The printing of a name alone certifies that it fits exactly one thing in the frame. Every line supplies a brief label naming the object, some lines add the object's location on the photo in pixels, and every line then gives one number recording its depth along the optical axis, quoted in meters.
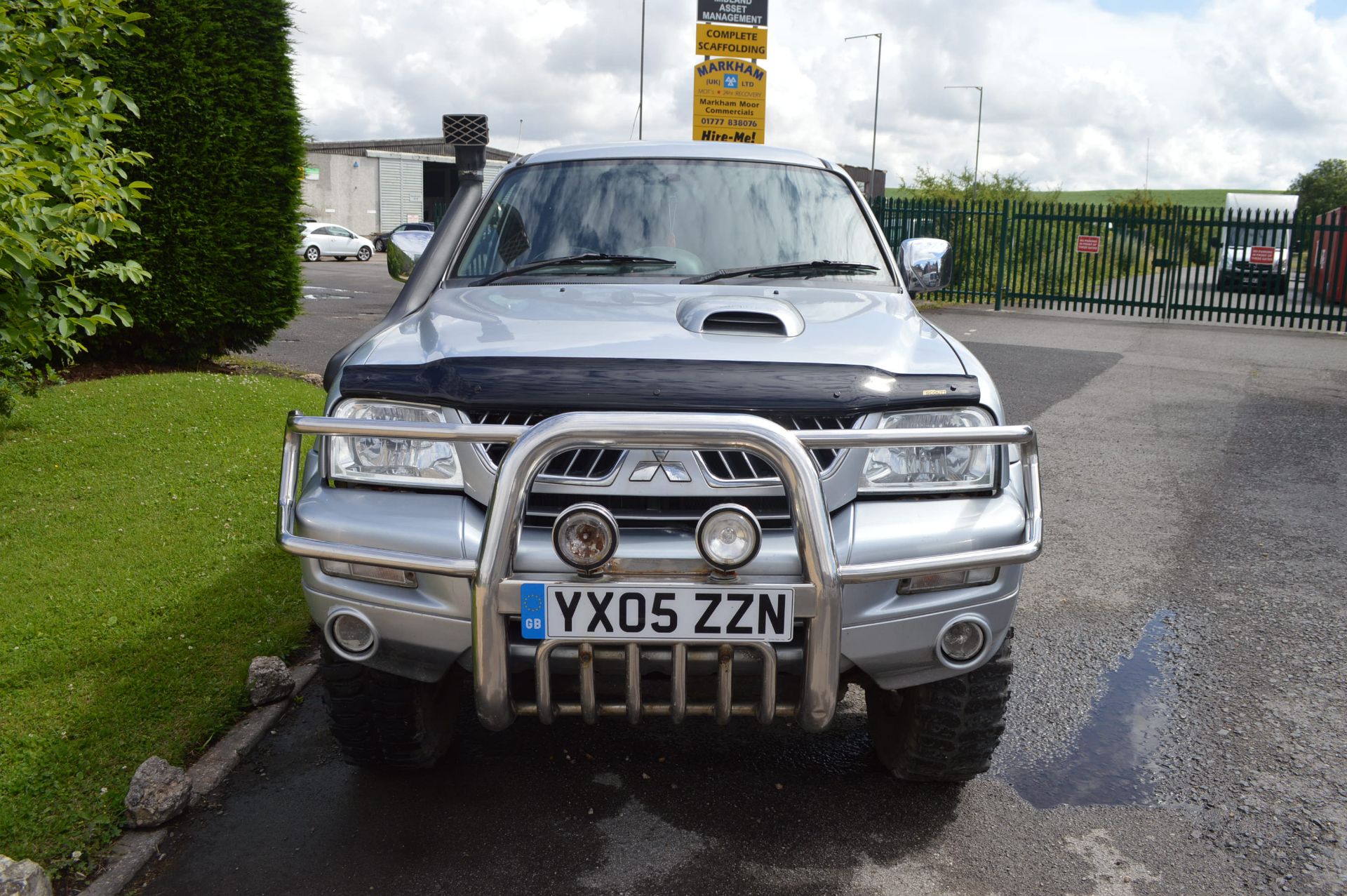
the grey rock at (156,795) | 3.10
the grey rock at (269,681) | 3.89
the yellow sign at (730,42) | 16.08
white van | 19.62
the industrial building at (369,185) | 52.09
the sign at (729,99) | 16.25
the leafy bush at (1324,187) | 84.25
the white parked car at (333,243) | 38.06
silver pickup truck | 2.47
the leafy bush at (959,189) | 40.22
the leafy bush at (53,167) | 5.03
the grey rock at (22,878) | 2.60
